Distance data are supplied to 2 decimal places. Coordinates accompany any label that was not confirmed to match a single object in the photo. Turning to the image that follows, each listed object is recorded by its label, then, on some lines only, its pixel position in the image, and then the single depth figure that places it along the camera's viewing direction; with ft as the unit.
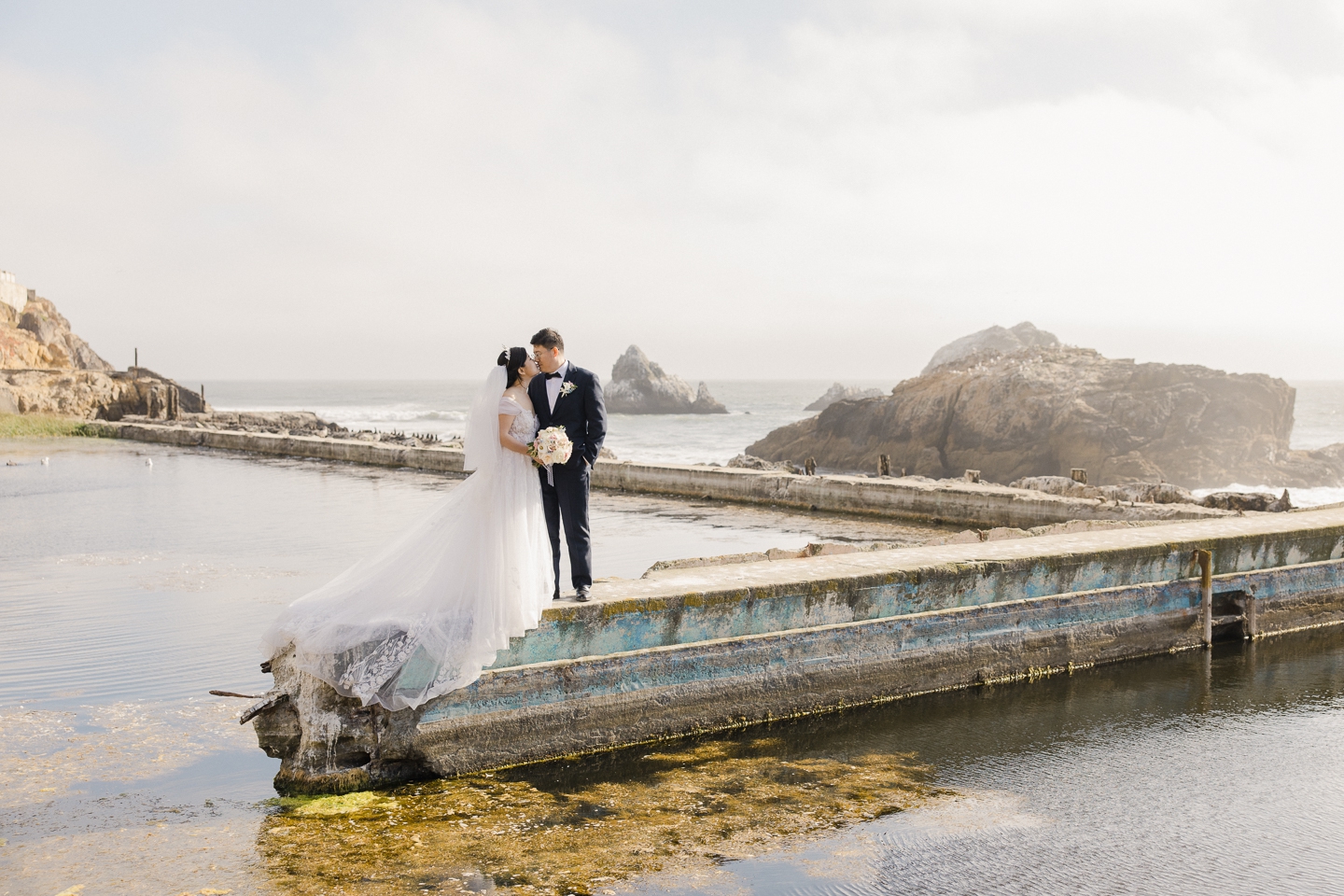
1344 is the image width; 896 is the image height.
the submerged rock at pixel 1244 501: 42.73
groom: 17.17
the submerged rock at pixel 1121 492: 46.60
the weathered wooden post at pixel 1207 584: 25.04
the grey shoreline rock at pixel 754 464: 67.62
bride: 15.06
